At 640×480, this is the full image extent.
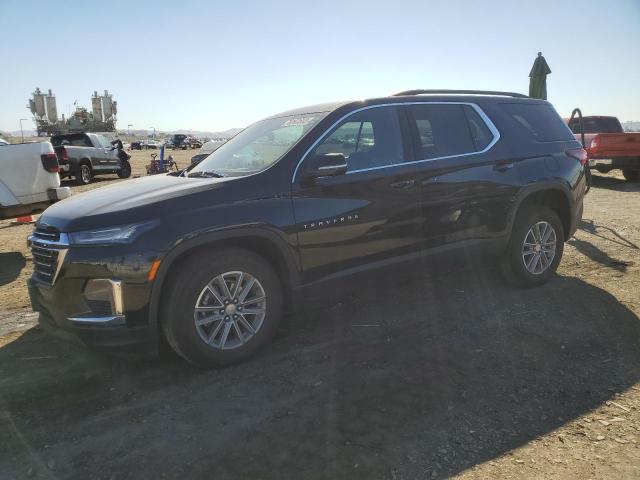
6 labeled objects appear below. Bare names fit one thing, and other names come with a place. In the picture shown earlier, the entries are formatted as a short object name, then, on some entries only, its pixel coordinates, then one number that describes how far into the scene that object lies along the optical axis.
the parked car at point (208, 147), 13.91
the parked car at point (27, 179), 6.85
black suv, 3.09
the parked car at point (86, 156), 16.92
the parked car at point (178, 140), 66.38
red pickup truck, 12.49
